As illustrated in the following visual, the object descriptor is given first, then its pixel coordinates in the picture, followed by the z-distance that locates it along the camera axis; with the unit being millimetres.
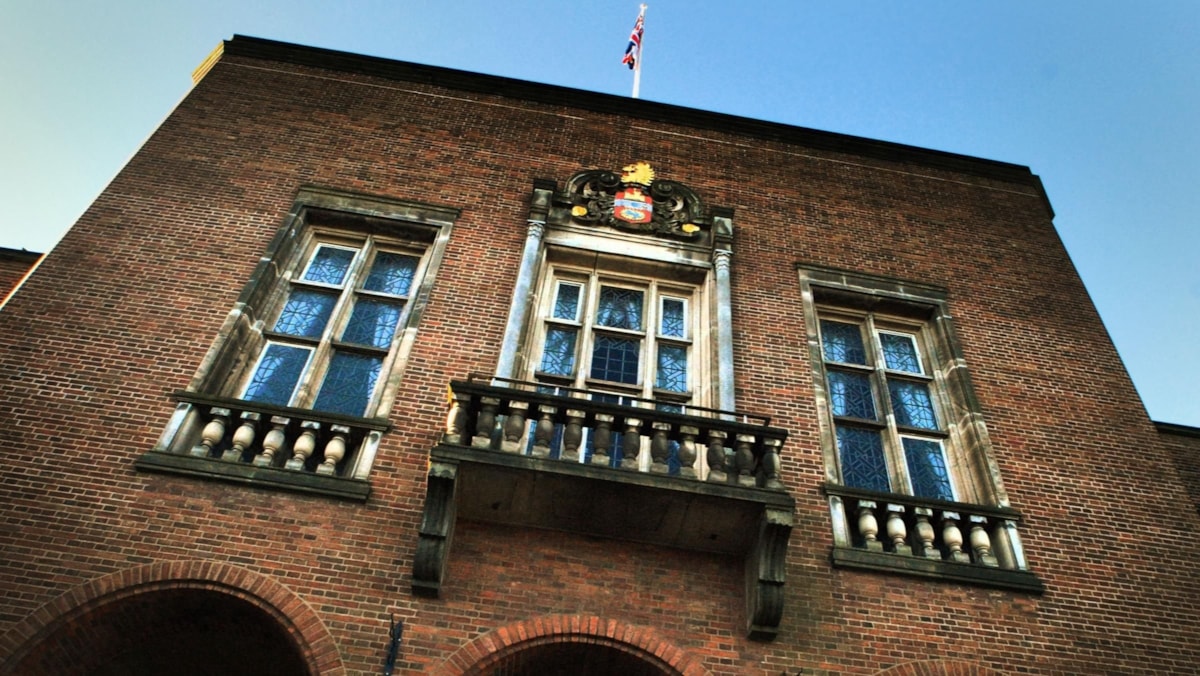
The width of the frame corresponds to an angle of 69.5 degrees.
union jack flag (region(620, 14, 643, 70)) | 16172
